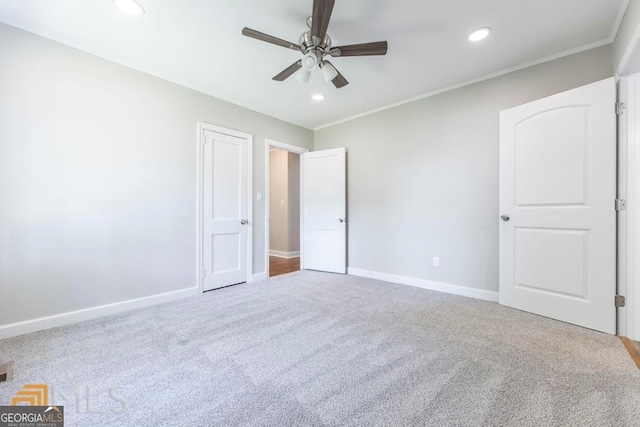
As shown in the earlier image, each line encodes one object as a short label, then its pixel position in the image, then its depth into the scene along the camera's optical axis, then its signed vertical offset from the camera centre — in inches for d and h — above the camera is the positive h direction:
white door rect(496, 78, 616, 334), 80.7 +3.0
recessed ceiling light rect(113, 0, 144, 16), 72.4 +59.3
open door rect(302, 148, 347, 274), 162.6 +2.5
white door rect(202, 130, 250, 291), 128.0 +1.8
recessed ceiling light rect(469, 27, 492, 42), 83.7 +59.9
